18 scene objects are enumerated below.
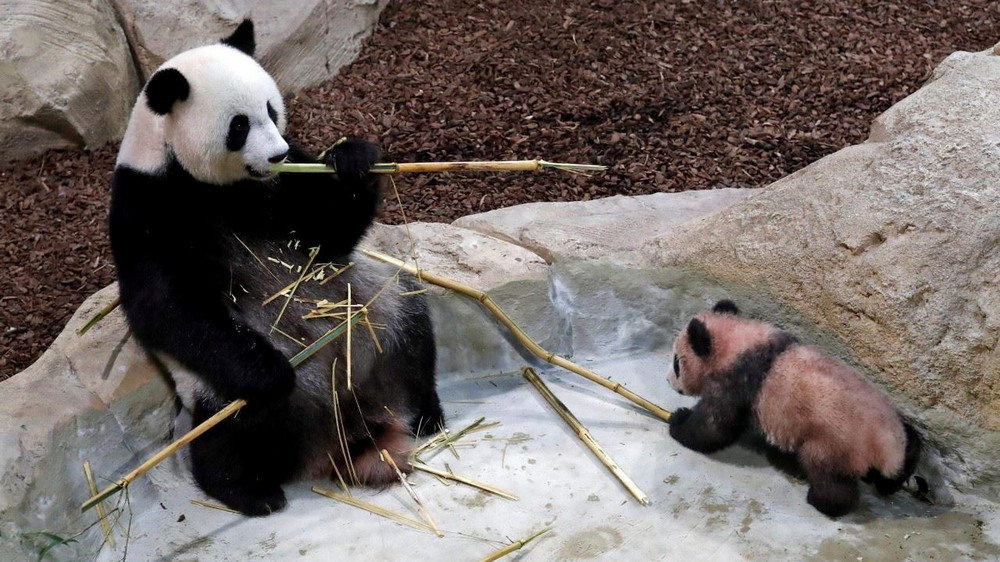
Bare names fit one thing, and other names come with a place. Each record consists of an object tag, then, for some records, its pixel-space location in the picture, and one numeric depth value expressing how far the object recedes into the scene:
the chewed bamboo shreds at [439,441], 4.03
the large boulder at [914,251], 3.54
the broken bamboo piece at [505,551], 3.30
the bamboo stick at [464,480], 3.75
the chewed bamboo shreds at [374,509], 3.61
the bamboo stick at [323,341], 3.70
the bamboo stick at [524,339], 4.21
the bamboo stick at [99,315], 3.93
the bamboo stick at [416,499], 3.58
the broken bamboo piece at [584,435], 3.72
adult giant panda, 3.50
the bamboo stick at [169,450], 3.25
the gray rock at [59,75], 5.90
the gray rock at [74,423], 3.34
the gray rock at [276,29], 6.34
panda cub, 3.49
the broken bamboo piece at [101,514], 3.52
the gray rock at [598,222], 4.58
